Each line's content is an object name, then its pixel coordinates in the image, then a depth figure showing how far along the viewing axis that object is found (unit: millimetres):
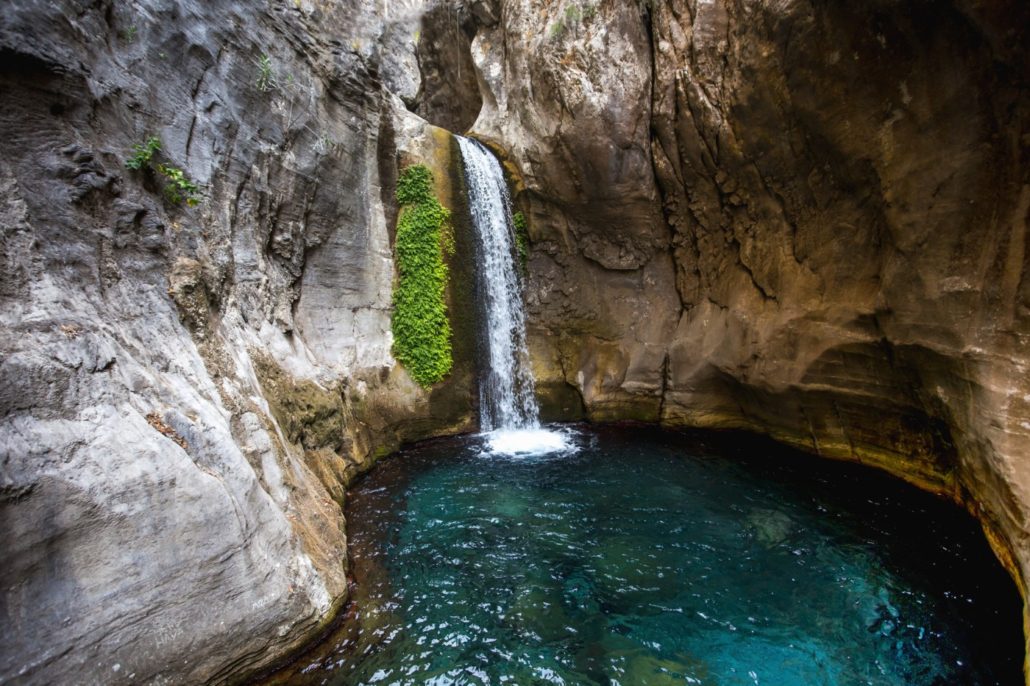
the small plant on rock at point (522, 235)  11109
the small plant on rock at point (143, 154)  4870
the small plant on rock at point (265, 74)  7035
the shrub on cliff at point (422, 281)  9680
